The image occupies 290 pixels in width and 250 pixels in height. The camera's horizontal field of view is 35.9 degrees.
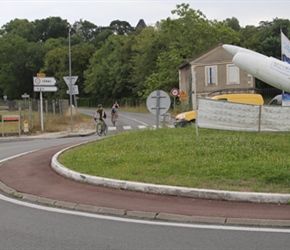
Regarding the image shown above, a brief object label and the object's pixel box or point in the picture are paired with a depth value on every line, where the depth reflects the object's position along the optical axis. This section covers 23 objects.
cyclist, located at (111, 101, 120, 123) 35.71
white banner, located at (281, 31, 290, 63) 20.75
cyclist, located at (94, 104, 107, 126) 24.93
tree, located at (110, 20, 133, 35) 136.50
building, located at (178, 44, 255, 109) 49.41
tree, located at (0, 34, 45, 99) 106.88
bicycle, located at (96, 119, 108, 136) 25.17
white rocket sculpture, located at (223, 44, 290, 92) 15.00
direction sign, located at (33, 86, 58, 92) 27.72
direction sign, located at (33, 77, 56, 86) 27.86
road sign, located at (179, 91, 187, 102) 44.62
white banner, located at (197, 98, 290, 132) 12.91
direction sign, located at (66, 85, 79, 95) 31.72
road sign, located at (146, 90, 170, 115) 14.69
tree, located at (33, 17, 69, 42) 133.38
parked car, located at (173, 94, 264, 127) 21.52
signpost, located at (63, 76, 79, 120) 29.63
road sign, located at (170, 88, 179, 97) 45.33
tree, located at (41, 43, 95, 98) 96.31
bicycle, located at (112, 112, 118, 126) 35.50
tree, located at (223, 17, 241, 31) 88.27
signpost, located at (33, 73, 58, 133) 27.83
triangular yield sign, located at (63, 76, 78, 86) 29.61
